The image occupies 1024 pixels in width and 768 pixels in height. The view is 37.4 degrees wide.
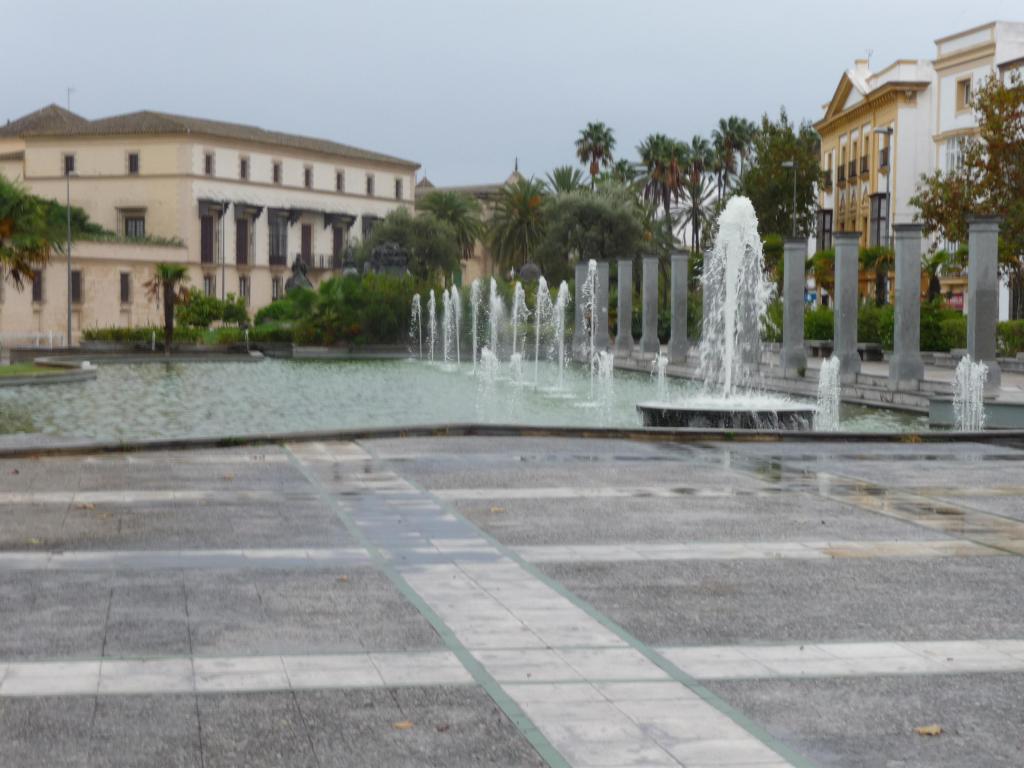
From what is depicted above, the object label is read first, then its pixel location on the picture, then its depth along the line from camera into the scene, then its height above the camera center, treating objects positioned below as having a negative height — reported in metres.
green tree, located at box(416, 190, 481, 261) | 96.75 +5.79
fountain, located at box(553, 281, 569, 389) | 46.53 -0.08
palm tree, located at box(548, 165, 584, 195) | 89.62 +7.33
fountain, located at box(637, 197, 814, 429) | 20.39 -1.25
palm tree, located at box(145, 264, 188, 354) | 56.46 +0.66
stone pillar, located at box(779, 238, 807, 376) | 35.66 -0.09
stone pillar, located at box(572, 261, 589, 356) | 56.69 -0.91
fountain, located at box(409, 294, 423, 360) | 59.00 -0.64
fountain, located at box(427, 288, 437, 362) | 58.34 -0.64
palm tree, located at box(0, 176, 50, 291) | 37.59 +2.02
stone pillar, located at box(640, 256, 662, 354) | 50.84 -0.25
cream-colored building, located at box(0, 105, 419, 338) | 81.62 +6.41
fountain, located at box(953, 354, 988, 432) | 23.50 -1.54
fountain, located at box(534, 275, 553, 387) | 56.31 -0.17
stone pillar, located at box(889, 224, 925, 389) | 28.88 -0.23
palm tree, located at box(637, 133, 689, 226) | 92.19 +8.49
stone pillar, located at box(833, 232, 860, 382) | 31.92 -0.04
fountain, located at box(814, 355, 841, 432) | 26.03 -1.79
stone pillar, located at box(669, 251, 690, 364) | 46.75 -0.14
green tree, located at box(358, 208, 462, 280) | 89.69 +3.86
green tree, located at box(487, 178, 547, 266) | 88.19 +4.77
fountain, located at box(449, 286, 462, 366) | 57.36 -0.51
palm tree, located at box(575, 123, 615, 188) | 98.94 +10.33
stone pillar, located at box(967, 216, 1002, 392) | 27.19 +0.17
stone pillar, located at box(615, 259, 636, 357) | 51.84 -0.26
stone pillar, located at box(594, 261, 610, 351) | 54.16 -0.44
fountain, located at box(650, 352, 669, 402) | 32.72 -1.95
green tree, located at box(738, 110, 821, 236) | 78.44 +6.48
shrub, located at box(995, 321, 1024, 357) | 39.84 -0.96
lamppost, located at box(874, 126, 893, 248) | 65.21 +6.48
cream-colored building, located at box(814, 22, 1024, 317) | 63.59 +8.57
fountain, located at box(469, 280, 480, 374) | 57.50 +0.12
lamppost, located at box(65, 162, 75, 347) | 89.00 +8.31
